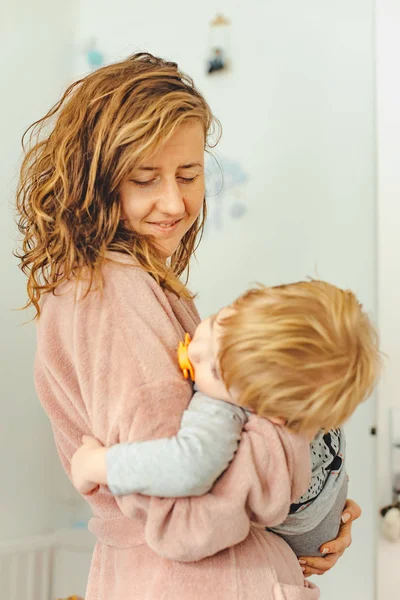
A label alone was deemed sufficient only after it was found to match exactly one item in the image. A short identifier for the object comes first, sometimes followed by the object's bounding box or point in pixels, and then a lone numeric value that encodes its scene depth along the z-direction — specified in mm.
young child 956
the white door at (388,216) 1781
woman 1003
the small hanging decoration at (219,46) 2207
